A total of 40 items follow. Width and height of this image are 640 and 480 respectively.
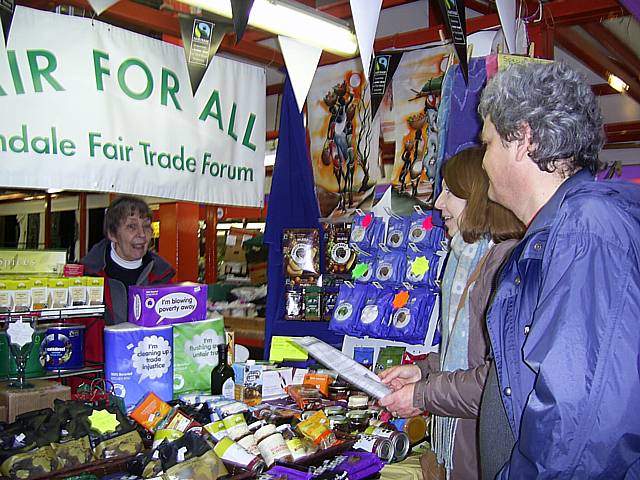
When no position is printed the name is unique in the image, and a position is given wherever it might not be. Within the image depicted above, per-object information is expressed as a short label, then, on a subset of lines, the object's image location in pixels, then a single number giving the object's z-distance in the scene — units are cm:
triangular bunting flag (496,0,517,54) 342
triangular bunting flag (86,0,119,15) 298
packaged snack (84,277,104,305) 301
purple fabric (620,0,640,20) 364
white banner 313
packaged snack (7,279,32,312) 276
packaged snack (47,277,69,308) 288
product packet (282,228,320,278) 417
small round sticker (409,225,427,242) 368
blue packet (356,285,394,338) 366
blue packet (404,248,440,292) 360
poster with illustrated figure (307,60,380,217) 445
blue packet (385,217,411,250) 375
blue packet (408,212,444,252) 365
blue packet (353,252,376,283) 383
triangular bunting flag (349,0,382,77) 298
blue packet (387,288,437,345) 355
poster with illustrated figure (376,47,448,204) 416
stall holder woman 427
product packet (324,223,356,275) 412
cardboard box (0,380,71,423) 248
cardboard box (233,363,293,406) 306
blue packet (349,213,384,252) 387
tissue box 280
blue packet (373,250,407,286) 371
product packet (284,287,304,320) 419
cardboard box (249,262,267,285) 818
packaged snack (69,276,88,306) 296
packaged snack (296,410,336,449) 235
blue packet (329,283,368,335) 376
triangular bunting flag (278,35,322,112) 379
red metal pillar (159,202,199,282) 702
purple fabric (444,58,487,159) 335
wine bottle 291
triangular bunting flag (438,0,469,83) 333
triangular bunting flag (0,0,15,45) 282
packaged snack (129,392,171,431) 244
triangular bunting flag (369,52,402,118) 417
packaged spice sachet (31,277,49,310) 283
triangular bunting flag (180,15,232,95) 345
